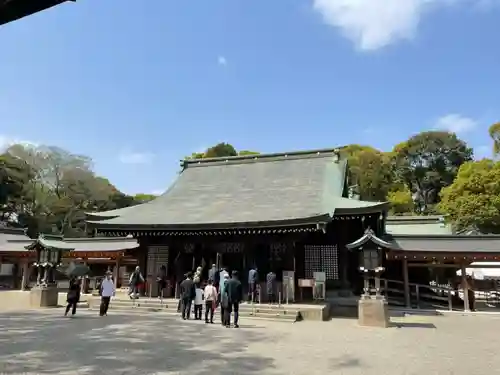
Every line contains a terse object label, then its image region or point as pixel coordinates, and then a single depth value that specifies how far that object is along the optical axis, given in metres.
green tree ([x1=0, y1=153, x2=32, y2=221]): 40.78
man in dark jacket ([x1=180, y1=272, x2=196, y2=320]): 13.09
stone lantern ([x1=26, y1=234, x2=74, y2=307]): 17.55
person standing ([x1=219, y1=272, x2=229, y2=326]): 11.73
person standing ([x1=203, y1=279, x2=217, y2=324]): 12.54
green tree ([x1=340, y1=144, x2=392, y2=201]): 54.06
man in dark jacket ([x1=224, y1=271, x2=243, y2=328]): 11.62
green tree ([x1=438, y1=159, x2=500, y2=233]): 34.19
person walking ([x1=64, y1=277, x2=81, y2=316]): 13.72
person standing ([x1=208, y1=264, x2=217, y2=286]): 15.40
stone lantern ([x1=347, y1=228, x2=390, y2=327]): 12.90
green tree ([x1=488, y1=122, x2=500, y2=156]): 43.41
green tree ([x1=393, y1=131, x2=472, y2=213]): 57.41
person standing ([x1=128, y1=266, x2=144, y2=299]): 17.39
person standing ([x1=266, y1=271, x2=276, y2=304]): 15.92
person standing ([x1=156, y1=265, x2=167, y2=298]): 18.05
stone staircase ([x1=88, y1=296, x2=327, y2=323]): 14.16
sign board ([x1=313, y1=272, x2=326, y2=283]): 16.58
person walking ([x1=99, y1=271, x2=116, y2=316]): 13.88
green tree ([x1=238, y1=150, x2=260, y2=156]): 69.32
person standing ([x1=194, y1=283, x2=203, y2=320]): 13.48
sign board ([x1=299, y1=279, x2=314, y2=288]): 16.33
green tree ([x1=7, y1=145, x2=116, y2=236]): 45.41
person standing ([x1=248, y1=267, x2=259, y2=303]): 15.78
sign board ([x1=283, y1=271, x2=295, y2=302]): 16.44
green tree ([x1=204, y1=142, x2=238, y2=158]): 65.38
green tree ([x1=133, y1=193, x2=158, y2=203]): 65.85
